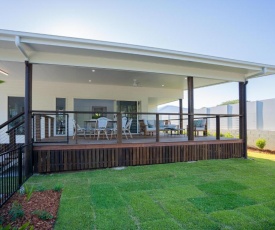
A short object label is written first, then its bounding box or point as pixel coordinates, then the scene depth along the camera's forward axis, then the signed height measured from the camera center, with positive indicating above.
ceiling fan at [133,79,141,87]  8.79 +1.75
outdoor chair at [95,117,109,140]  6.95 -0.08
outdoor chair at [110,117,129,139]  7.52 -0.18
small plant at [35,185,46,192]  3.89 -1.38
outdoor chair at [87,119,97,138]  9.80 -0.22
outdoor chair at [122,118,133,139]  7.61 -0.26
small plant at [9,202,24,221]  2.75 -1.31
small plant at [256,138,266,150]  9.39 -1.14
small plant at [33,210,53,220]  2.76 -1.34
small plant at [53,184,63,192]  3.90 -1.36
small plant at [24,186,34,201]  3.32 -1.36
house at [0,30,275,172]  4.87 +1.62
